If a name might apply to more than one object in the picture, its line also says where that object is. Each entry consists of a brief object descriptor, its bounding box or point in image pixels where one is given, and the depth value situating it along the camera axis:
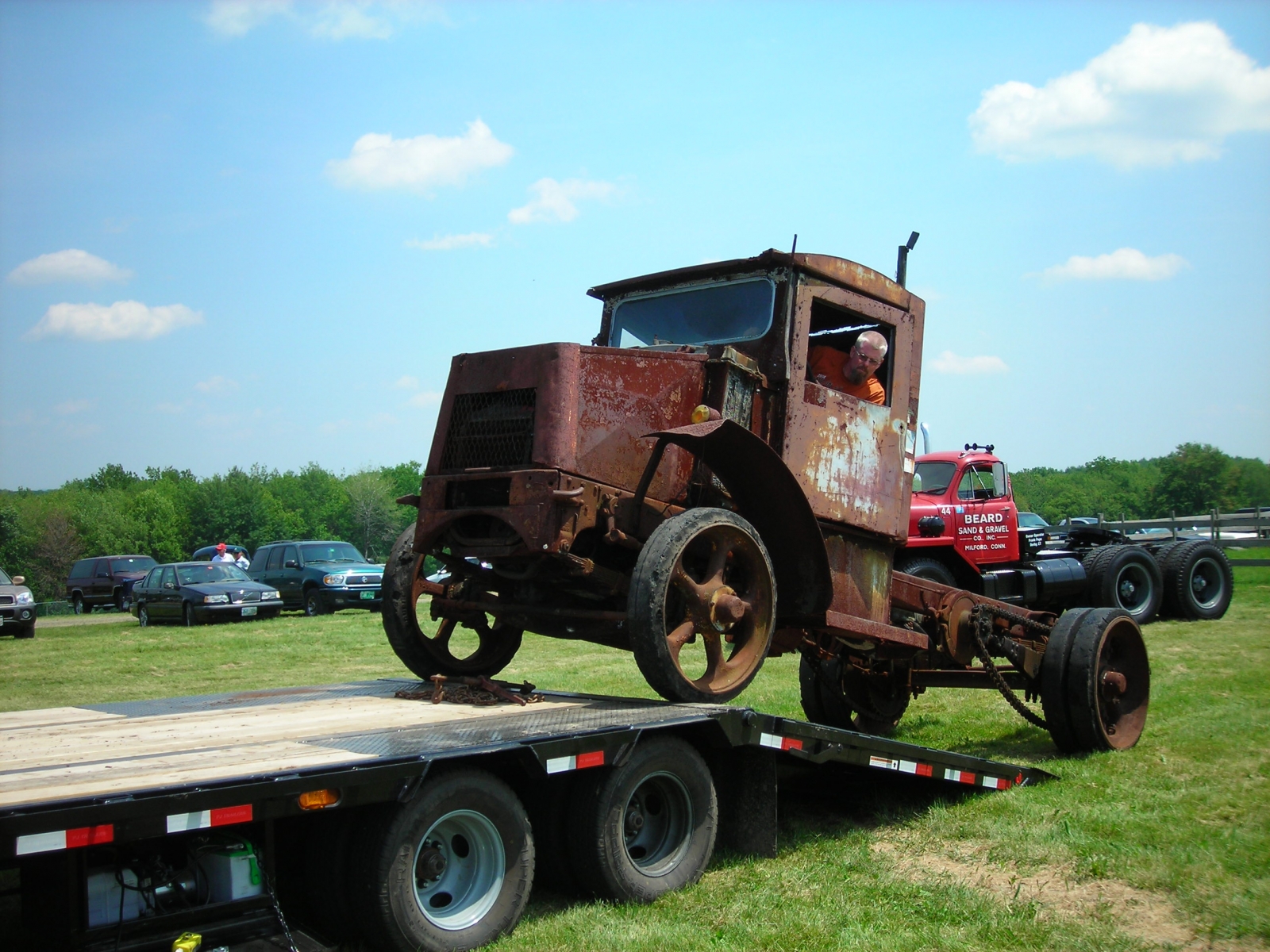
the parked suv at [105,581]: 30.00
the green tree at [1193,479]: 62.16
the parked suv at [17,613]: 19.69
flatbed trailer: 3.22
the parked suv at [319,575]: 20.86
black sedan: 19.95
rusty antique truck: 5.42
